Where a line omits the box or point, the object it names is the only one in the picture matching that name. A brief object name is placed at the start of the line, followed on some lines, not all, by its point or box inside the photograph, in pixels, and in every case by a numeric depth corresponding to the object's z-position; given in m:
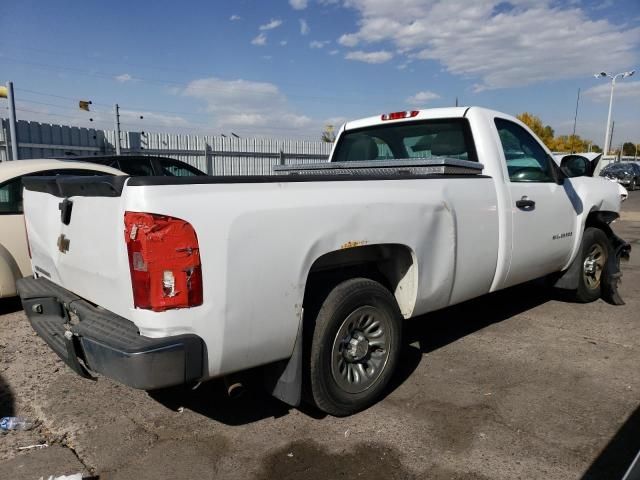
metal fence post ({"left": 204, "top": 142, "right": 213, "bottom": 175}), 17.30
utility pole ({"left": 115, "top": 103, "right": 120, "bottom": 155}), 13.93
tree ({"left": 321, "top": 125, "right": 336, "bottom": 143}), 31.54
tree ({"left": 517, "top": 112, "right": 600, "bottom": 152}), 63.53
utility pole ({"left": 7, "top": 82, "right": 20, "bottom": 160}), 10.05
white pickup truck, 2.36
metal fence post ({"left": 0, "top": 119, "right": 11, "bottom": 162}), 11.40
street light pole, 40.84
